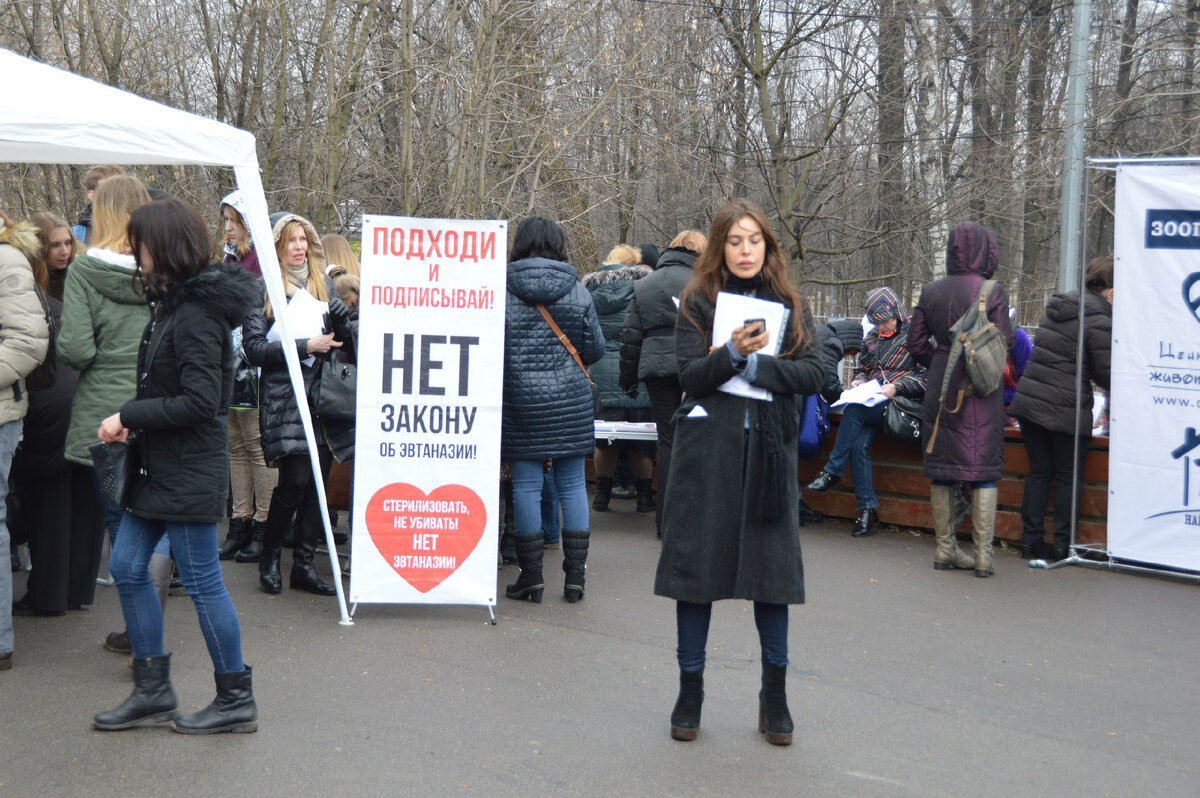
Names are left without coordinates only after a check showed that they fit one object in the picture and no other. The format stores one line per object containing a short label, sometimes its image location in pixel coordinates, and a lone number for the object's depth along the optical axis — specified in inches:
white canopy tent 192.2
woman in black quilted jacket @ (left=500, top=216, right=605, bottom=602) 261.6
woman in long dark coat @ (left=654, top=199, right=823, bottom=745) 171.9
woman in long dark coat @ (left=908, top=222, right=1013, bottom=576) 298.7
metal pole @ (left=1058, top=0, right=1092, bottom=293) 566.9
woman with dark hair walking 171.3
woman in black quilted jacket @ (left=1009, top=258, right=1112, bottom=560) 312.5
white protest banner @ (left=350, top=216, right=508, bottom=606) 244.4
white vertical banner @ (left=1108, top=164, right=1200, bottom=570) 290.0
